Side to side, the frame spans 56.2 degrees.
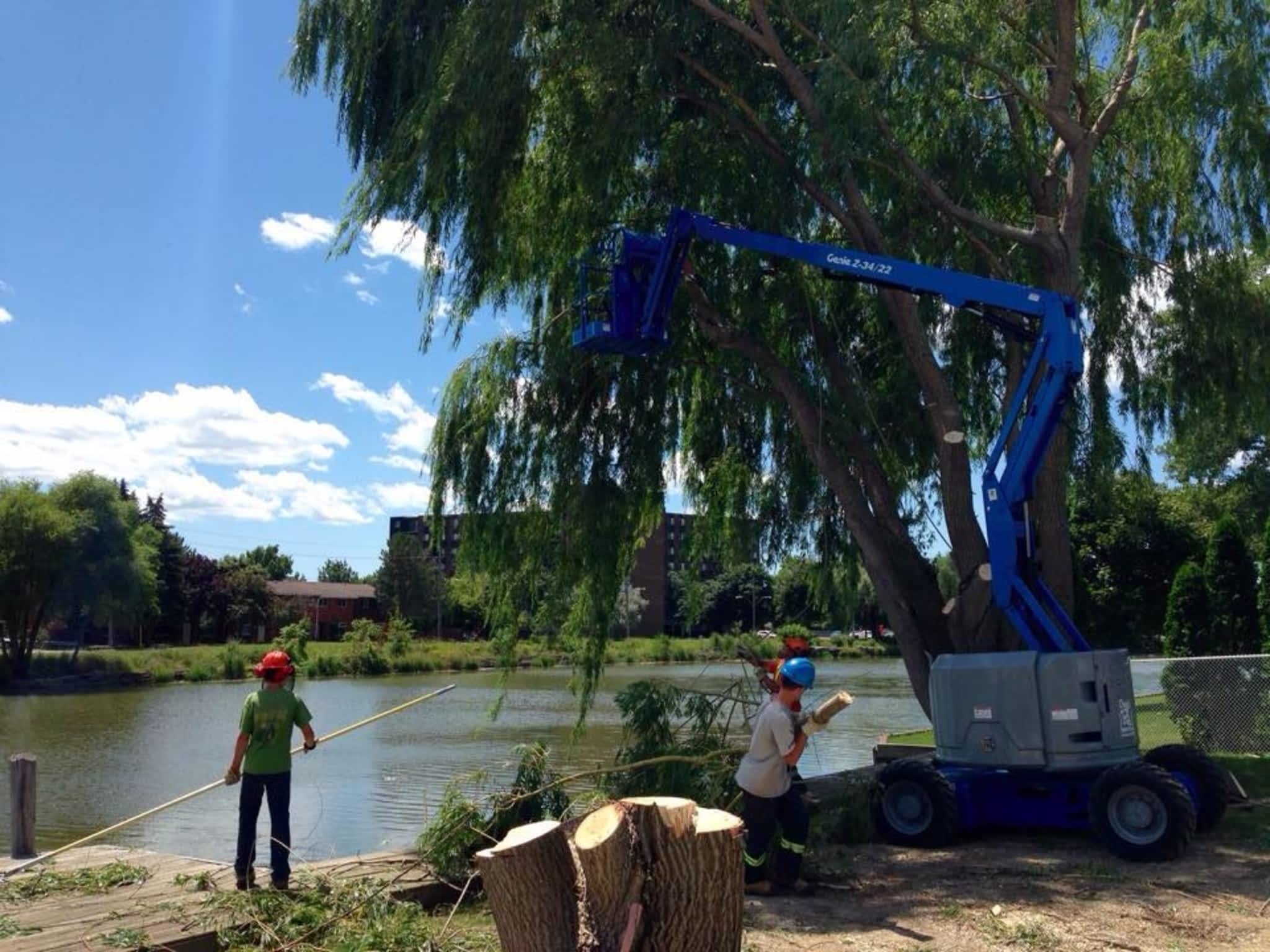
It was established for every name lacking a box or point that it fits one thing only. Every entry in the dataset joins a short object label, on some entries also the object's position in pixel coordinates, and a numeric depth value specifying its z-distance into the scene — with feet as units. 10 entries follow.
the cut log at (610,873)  15.55
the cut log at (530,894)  15.94
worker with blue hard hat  23.59
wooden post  30.78
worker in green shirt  24.50
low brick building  286.05
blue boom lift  27.99
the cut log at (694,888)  15.65
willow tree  38.01
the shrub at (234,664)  154.10
